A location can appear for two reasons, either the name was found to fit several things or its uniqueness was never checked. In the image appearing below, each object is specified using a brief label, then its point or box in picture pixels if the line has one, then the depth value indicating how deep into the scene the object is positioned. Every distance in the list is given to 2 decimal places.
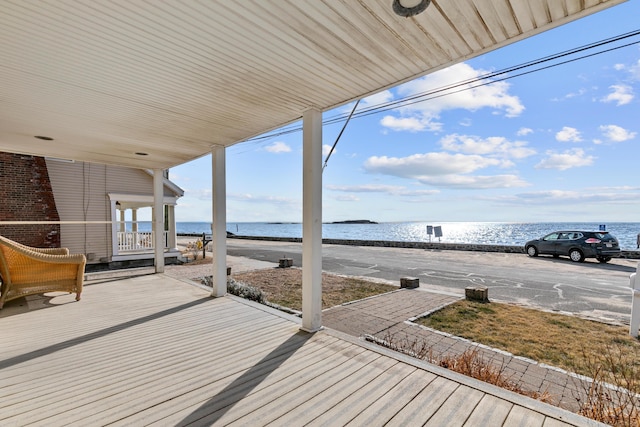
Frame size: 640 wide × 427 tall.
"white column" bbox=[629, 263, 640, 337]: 3.87
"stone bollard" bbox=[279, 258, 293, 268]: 9.97
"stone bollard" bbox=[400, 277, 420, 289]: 6.66
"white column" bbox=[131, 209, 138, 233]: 14.30
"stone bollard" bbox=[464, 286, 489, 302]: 5.58
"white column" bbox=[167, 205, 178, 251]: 11.20
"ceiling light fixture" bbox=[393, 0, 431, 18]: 1.72
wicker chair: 3.98
